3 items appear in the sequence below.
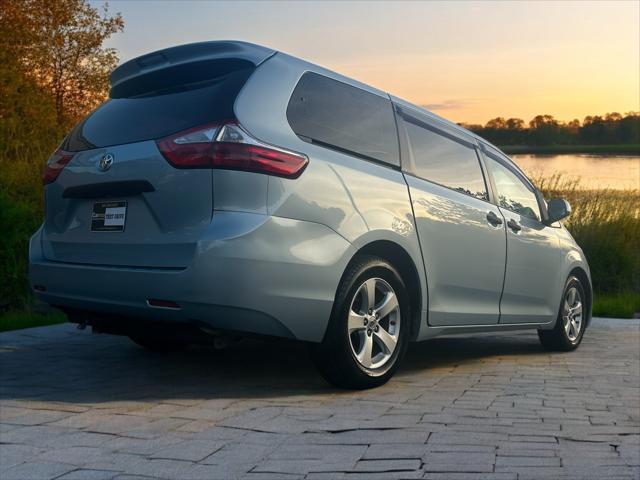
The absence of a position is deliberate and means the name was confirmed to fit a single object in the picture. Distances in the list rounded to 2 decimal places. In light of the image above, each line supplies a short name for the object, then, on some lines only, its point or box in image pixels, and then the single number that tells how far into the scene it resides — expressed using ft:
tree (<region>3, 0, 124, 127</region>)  134.72
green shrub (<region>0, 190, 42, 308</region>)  32.37
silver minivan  14.89
